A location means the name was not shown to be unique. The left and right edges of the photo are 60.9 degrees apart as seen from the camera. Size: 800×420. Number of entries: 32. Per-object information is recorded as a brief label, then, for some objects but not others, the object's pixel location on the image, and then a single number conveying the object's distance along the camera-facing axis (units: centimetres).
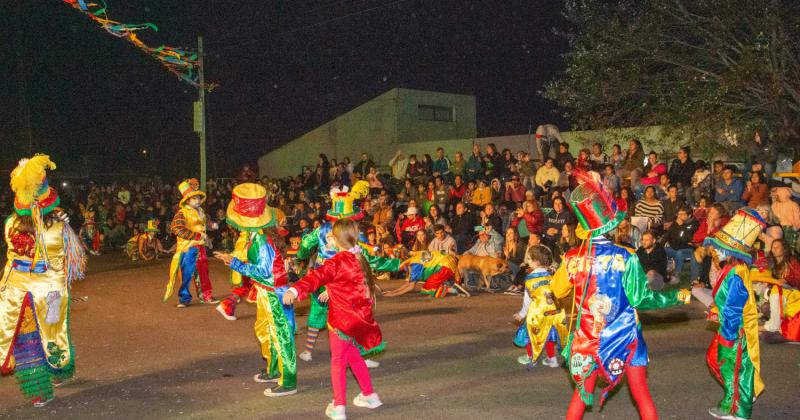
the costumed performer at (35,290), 597
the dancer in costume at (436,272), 1158
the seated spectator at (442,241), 1295
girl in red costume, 514
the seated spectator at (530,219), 1307
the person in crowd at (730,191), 1242
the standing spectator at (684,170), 1354
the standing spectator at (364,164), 1977
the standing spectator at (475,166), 1712
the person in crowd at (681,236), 1200
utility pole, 1995
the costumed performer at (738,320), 508
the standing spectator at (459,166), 1766
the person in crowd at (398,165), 2027
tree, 1227
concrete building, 2505
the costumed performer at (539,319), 657
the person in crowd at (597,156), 1439
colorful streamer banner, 1230
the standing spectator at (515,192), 1484
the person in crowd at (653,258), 1112
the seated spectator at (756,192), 1187
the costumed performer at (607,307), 421
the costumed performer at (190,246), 1076
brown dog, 1220
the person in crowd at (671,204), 1255
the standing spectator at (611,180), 1315
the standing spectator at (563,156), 1540
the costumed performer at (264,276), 586
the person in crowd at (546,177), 1491
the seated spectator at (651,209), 1259
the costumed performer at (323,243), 705
